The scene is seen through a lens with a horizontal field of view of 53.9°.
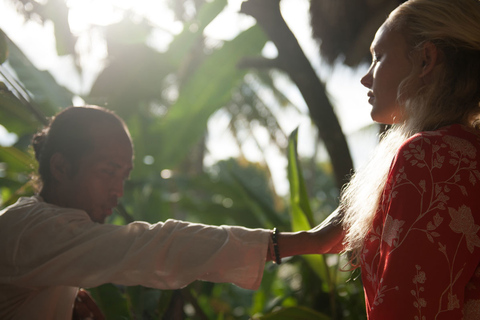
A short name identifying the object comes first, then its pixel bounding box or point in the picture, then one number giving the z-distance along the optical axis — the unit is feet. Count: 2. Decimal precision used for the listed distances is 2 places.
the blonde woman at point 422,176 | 2.74
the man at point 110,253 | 3.97
